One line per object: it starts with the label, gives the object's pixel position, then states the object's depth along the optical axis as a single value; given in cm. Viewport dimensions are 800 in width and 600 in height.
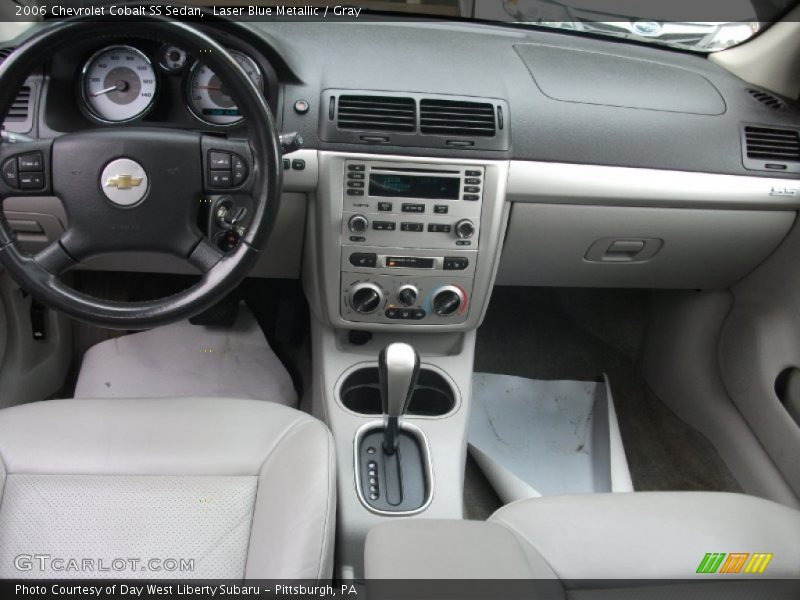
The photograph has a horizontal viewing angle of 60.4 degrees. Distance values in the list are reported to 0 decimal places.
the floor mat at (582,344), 196
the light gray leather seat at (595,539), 81
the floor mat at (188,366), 180
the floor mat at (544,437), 169
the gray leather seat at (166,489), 98
